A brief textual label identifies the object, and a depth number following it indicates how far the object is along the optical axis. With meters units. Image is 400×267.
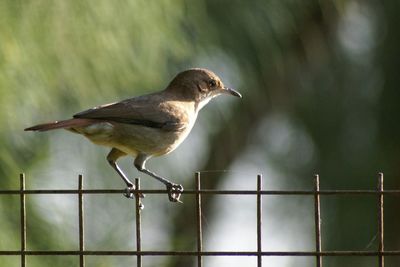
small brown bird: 6.41
